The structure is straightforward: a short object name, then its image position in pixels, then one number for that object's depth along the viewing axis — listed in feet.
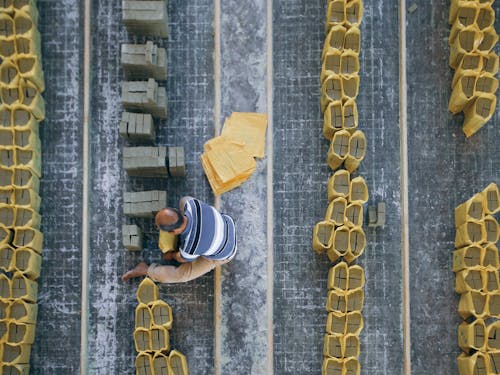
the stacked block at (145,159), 36.19
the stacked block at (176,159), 36.37
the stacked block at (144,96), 36.35
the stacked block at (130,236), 36.24
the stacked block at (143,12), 36.32
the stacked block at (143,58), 36.27
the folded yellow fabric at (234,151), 37.52
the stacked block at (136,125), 36.35
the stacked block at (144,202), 36.27
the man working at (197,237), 30.76
